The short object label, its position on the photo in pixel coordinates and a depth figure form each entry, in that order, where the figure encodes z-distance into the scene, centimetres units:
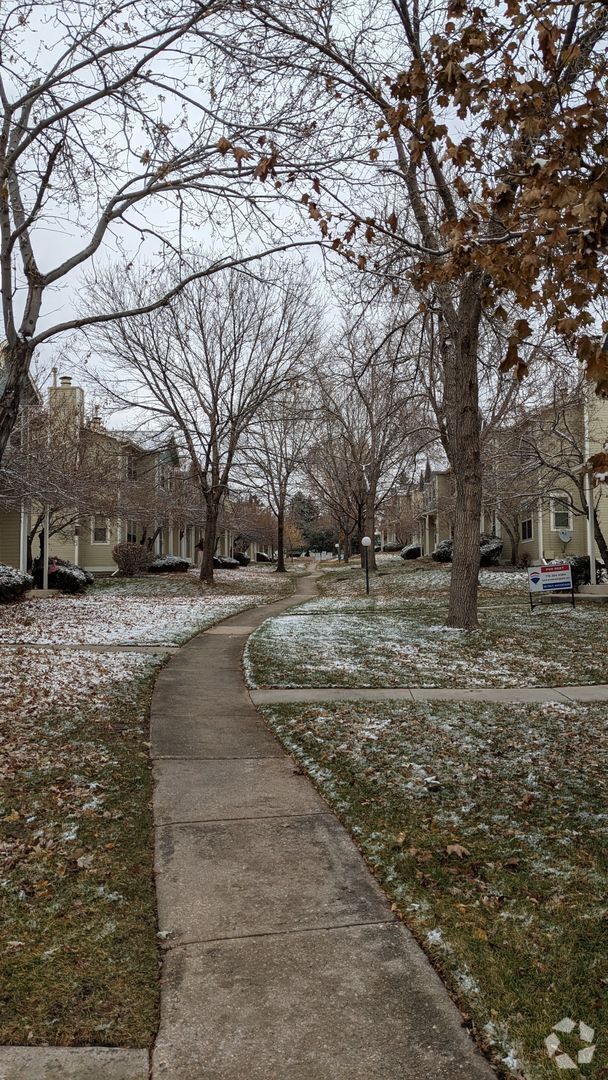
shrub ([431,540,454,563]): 3238
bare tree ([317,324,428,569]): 2483
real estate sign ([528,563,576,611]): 1587
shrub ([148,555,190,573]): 3206
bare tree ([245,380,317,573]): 2542
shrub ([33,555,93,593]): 2244
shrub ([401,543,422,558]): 4634
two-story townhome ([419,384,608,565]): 2017
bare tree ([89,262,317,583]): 2458
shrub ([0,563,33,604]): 1758
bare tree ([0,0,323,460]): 665
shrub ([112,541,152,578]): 3009
